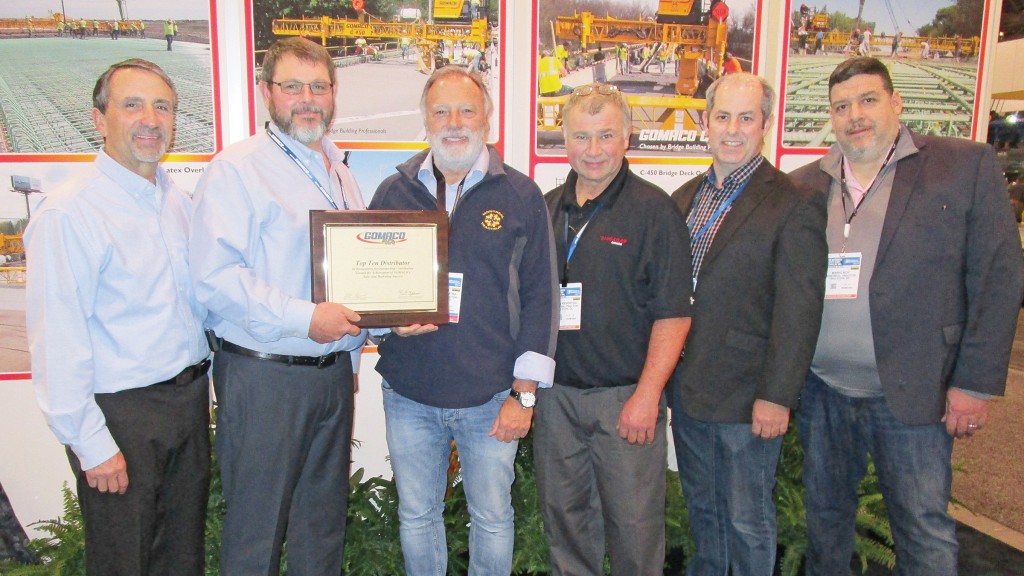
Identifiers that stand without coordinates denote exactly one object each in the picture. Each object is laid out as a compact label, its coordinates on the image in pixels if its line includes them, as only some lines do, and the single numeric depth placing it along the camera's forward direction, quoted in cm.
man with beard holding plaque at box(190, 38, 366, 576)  198
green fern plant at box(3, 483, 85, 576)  280
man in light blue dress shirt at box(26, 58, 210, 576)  187
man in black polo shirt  227
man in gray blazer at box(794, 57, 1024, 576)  223
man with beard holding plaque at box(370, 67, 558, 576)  222
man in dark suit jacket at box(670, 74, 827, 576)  224
